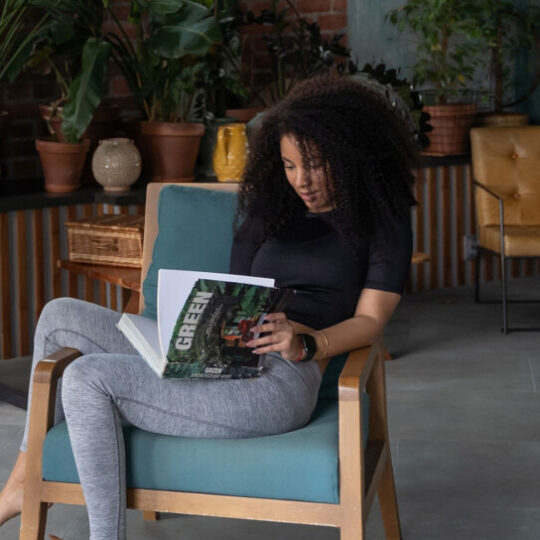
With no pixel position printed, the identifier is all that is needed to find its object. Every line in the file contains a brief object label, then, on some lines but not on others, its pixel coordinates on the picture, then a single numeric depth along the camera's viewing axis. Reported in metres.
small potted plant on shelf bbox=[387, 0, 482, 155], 5.30
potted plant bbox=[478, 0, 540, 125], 5.47
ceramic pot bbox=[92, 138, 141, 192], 4.44
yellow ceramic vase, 4.63
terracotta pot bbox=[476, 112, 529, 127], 5.63
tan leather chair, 5.03
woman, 2.09
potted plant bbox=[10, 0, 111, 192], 4.22
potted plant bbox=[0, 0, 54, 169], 4.09
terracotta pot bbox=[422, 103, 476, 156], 5.40
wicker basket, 3.72
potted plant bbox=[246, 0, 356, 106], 5.10
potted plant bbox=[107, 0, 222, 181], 4.36
